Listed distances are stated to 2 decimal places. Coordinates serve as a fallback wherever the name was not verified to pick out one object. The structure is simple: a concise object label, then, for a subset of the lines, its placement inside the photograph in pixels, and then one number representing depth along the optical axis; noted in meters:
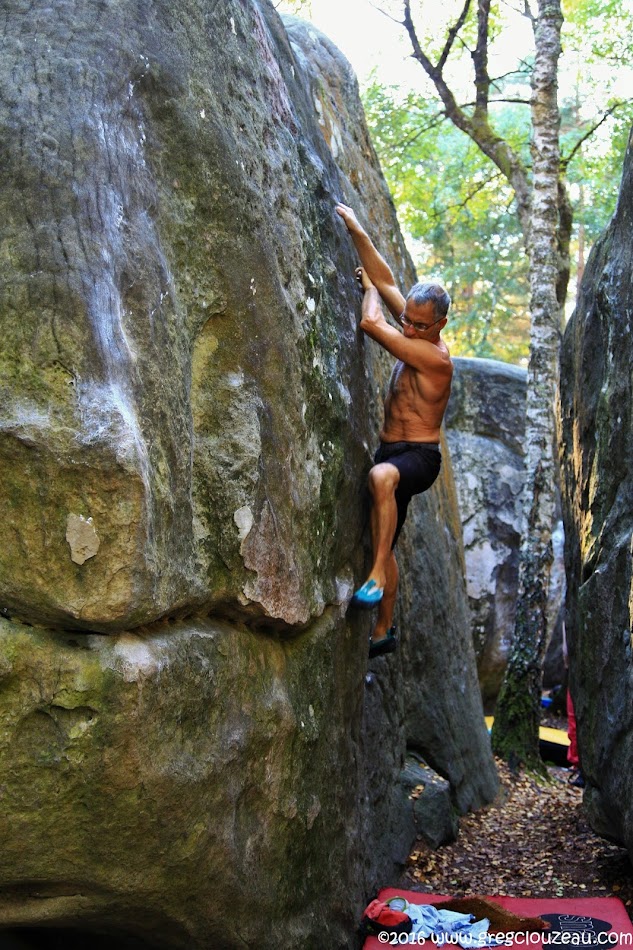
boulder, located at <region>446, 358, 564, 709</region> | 13.45
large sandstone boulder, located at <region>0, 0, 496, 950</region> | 3.44
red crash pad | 5.52
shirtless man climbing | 5.80
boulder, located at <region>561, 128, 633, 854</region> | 6.29
